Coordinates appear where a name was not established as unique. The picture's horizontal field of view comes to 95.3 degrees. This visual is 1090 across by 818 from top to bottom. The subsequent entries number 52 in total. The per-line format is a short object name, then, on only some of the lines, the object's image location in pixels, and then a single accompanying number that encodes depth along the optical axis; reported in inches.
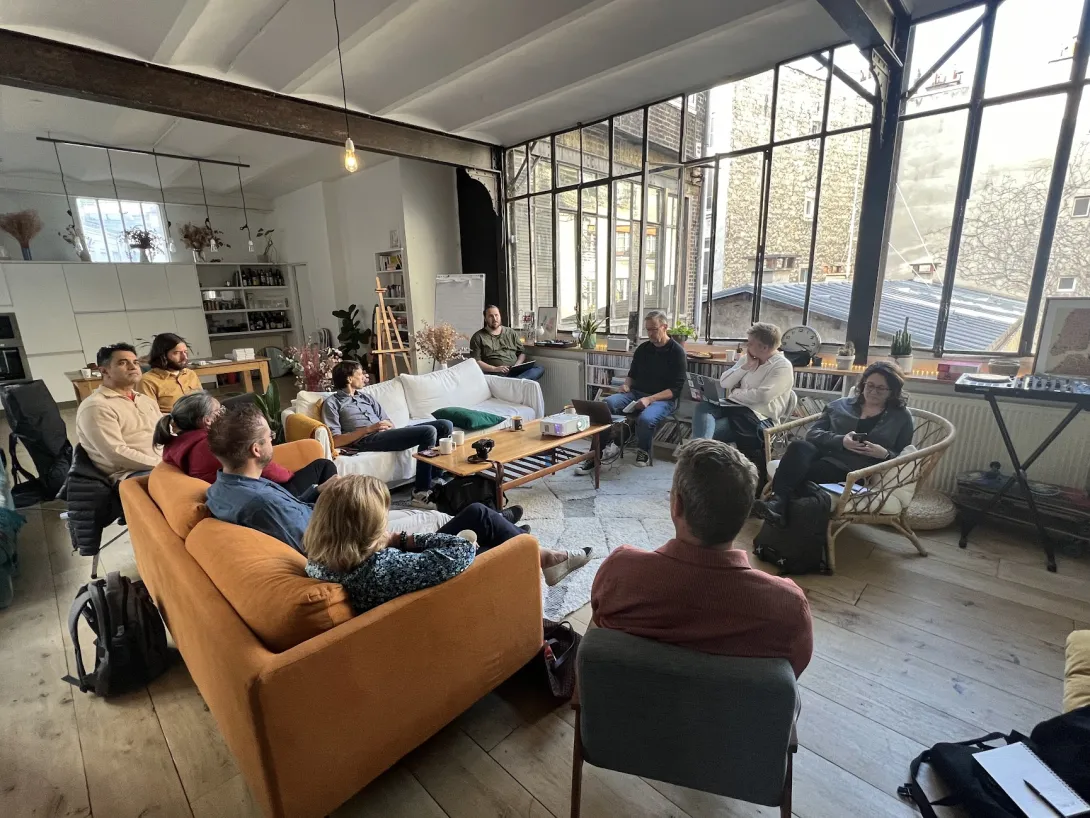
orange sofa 46.2
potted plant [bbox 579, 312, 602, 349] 202.4
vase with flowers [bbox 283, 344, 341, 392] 163.2
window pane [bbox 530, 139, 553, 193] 225.3
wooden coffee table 114.1
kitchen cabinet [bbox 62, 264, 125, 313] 266.2
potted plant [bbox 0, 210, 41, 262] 251.3
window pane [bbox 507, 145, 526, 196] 229.0
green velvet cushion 146.9
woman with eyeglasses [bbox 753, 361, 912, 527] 105.7
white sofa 133.7
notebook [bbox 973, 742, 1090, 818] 44.5
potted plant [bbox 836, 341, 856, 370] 144.5
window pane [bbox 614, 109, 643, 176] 197.5
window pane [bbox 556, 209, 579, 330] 224.7
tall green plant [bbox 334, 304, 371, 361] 281.0
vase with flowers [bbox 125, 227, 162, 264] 286.8
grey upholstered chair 38.5
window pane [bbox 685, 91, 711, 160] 175.8
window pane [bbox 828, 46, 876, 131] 139.9
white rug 96.5
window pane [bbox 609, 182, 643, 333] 205.5
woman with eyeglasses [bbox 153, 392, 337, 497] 81.4
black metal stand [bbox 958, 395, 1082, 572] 98.7
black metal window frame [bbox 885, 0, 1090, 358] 113.2
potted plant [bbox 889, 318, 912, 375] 133.0
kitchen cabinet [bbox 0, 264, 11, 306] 244.2
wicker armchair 98.4
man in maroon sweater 39.9
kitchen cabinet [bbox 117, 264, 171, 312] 282.2
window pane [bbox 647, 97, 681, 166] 185.5
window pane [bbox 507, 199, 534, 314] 234.7
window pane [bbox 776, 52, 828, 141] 146.9
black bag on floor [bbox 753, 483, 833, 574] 97.7
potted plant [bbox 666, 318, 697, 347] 182.1
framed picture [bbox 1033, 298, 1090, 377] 109.7
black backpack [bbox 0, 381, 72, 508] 126.9
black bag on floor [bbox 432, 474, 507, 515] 123.1
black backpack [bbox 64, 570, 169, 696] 72.5
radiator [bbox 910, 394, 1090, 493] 111.9
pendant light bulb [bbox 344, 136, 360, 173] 122.0
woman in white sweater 133.7
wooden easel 210.1
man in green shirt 209.6
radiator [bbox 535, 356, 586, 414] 209.8
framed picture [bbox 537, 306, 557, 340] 226.8
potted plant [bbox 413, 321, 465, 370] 202.2
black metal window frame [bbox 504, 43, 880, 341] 144.7
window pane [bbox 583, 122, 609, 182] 206.5
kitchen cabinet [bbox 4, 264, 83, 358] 250.5
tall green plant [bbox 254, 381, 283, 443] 148.7
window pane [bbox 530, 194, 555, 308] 230.2
